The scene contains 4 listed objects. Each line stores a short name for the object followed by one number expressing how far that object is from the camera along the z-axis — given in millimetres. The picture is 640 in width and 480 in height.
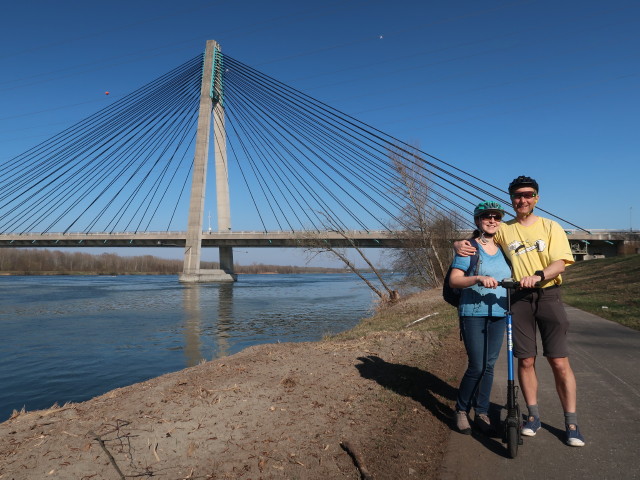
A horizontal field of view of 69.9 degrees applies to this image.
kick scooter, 3086
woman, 3428
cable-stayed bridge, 21406
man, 3326
